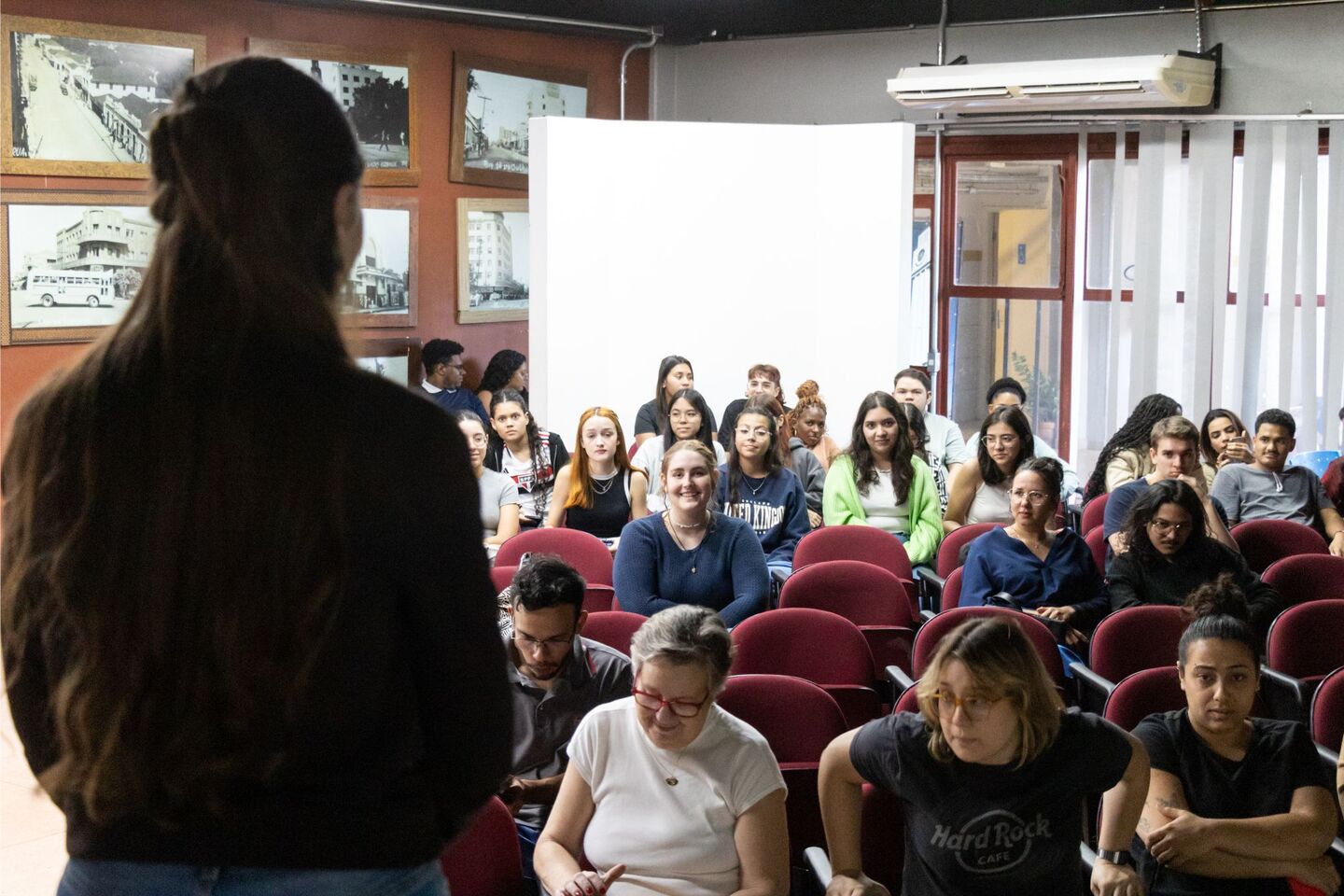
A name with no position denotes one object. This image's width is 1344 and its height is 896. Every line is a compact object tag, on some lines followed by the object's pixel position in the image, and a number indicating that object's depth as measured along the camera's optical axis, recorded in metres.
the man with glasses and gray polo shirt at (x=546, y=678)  3.19
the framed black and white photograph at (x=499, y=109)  9.39
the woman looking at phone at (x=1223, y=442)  6.72
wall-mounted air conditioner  8.13
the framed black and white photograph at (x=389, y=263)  8.98
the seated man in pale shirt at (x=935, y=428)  7.43
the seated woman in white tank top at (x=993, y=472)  6.06
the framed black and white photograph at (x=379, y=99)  8.66
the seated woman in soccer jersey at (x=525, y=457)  6.60
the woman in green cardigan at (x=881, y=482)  6.14
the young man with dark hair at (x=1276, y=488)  6.30
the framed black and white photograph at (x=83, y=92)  7.24
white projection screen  8.36
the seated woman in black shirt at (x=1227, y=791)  2.85
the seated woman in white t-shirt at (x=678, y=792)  2.72
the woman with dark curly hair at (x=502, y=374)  9.41
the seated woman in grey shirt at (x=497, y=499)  6.03
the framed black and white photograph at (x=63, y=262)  7.32
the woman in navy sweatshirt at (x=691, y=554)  4.76
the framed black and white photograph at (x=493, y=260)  9.55
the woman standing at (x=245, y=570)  0.98
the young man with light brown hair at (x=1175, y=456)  5.75
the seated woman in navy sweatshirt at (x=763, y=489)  5.89
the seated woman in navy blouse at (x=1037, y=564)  4.75
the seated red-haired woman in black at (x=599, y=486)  6.19
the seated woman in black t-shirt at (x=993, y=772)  2.59
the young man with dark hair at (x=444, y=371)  9.07
